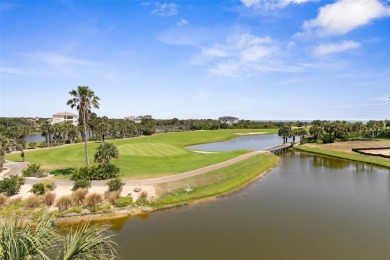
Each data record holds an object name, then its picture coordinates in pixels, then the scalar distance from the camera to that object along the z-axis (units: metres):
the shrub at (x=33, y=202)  29.61
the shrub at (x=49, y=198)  30.03
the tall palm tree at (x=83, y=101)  41.76
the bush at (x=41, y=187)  31.78
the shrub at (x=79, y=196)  30.25
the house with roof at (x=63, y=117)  164.62
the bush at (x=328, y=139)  95.50
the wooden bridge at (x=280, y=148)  80.53
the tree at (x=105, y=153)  39.62
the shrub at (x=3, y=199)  29.88
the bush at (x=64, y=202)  29.28
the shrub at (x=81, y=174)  37.03
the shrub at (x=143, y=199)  30.92
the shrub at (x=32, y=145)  79.28
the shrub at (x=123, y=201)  29.97
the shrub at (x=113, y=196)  30.69
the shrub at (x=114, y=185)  32.62
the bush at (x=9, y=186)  31.91
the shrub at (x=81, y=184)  32.94
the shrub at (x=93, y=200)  30.03
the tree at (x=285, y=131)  101.38
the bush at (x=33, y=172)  38.84
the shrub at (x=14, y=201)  30.14
